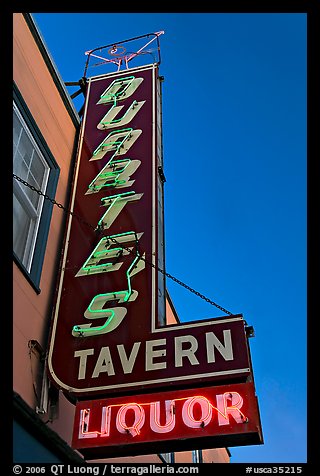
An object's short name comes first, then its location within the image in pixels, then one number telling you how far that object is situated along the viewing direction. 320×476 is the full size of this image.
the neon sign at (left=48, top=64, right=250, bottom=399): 5.64
